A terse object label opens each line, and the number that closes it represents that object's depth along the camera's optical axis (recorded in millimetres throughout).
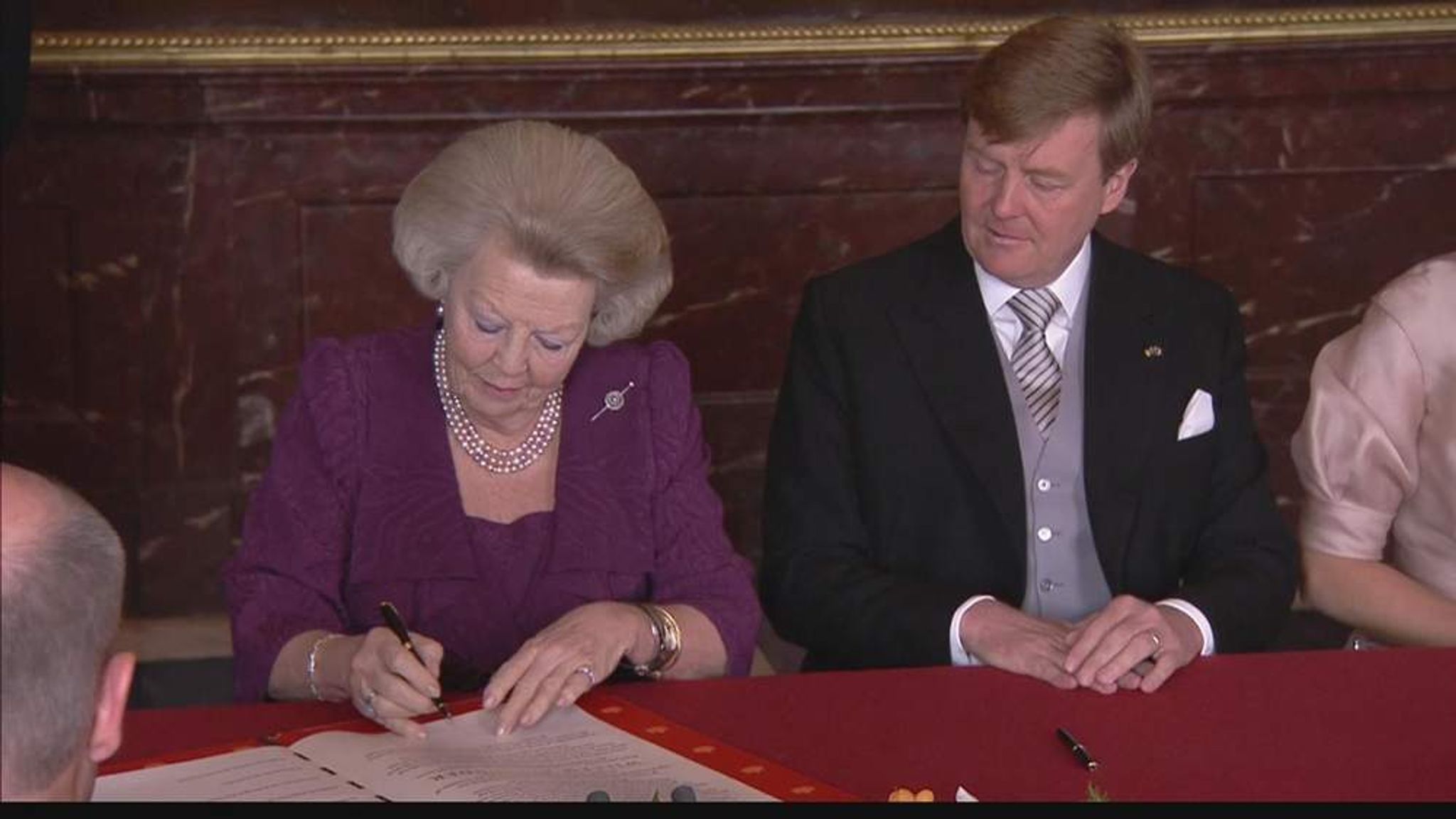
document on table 2242
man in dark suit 3295
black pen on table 2357
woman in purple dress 2977
